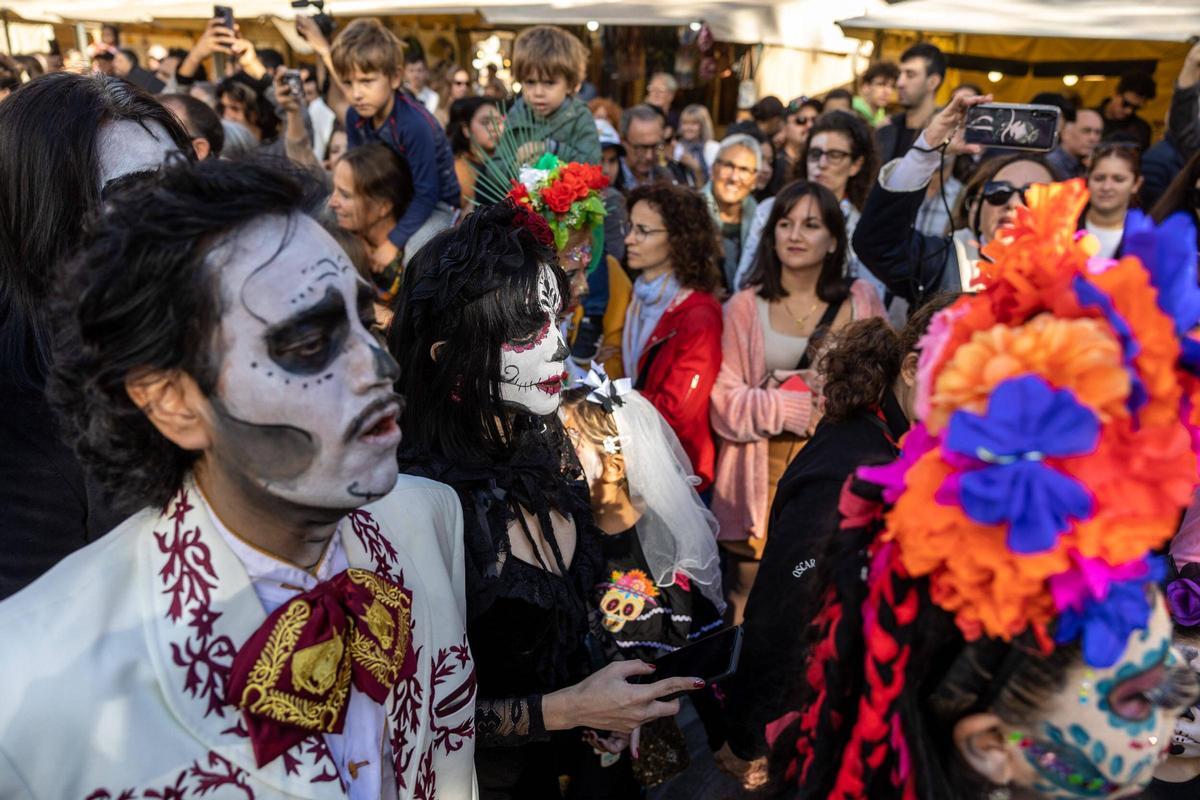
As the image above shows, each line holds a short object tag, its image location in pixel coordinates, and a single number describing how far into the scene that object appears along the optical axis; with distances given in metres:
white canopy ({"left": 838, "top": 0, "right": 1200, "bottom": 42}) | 7.11
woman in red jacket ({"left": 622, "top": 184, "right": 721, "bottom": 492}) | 3.79
